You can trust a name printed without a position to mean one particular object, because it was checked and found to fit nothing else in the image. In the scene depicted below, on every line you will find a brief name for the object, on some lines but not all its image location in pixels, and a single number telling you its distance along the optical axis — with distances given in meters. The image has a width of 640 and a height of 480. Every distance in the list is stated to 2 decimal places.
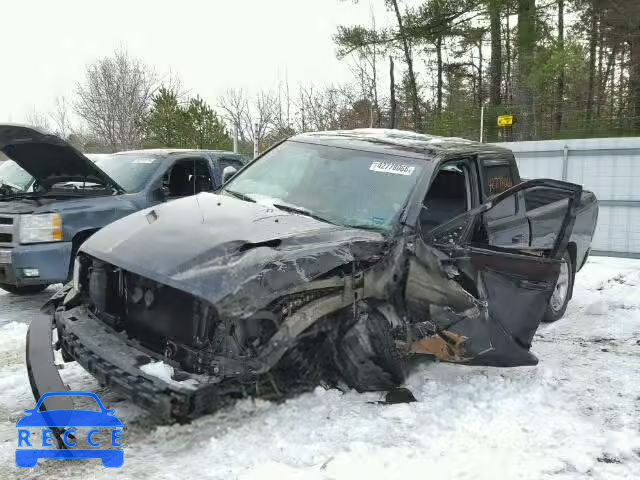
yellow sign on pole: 13.76
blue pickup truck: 5.29
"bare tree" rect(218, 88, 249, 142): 39.24
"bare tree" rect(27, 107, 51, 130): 47.16
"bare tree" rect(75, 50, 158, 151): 29.52
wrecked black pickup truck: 2.93
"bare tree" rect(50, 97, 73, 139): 44.58
